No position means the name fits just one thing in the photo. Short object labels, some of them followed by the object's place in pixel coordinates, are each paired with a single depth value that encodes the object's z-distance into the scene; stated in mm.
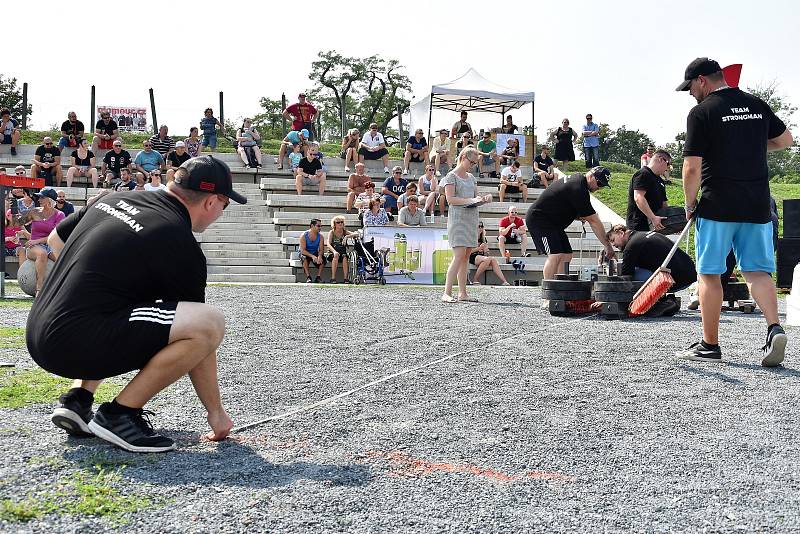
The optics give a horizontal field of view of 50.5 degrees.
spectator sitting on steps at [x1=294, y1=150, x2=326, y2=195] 21125
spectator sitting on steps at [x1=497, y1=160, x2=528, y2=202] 21891
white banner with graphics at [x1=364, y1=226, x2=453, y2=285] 16922
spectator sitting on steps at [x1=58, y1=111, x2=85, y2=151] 22588
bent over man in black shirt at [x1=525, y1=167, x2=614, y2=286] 10086
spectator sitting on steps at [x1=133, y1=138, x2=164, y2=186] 20239
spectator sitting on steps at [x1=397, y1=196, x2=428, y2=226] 17781
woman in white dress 10680
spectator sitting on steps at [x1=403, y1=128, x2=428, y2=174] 24047
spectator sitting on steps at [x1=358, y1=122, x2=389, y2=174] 24438
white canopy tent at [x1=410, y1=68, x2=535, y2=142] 25359
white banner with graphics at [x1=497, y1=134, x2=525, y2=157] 24734
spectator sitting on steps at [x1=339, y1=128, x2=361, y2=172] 23528
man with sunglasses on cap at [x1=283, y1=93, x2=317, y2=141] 24688
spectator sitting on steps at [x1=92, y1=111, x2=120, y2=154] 22648
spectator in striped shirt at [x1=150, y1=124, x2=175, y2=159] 22641
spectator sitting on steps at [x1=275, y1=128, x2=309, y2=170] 23391
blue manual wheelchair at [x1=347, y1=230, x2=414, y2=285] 16688
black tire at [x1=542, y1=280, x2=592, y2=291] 9453
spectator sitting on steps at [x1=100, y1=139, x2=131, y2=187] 20141
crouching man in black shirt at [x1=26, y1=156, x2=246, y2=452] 3559
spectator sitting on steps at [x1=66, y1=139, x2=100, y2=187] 20250
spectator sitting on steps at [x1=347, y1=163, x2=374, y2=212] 19578
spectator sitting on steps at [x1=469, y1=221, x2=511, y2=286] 16734
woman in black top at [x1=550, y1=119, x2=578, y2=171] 27047
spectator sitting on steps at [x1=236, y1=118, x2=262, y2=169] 23453
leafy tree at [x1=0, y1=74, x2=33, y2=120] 43938
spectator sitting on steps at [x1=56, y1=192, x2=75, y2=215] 14887
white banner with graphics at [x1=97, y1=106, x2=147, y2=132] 33531
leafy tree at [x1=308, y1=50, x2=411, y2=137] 59531
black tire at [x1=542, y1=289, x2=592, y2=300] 9445
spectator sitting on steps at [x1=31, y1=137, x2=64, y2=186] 19531
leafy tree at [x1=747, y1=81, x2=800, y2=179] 51759
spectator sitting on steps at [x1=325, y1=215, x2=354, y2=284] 16953
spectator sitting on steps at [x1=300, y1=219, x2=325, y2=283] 16969
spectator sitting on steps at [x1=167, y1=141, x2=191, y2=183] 20094
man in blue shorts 5930
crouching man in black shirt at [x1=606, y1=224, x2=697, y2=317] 9422
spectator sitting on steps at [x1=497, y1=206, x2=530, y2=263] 18625
